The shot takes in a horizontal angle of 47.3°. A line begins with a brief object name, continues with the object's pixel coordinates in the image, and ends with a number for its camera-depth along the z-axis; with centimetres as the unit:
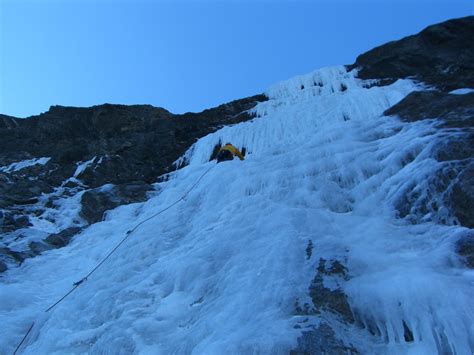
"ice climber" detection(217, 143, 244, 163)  1482
